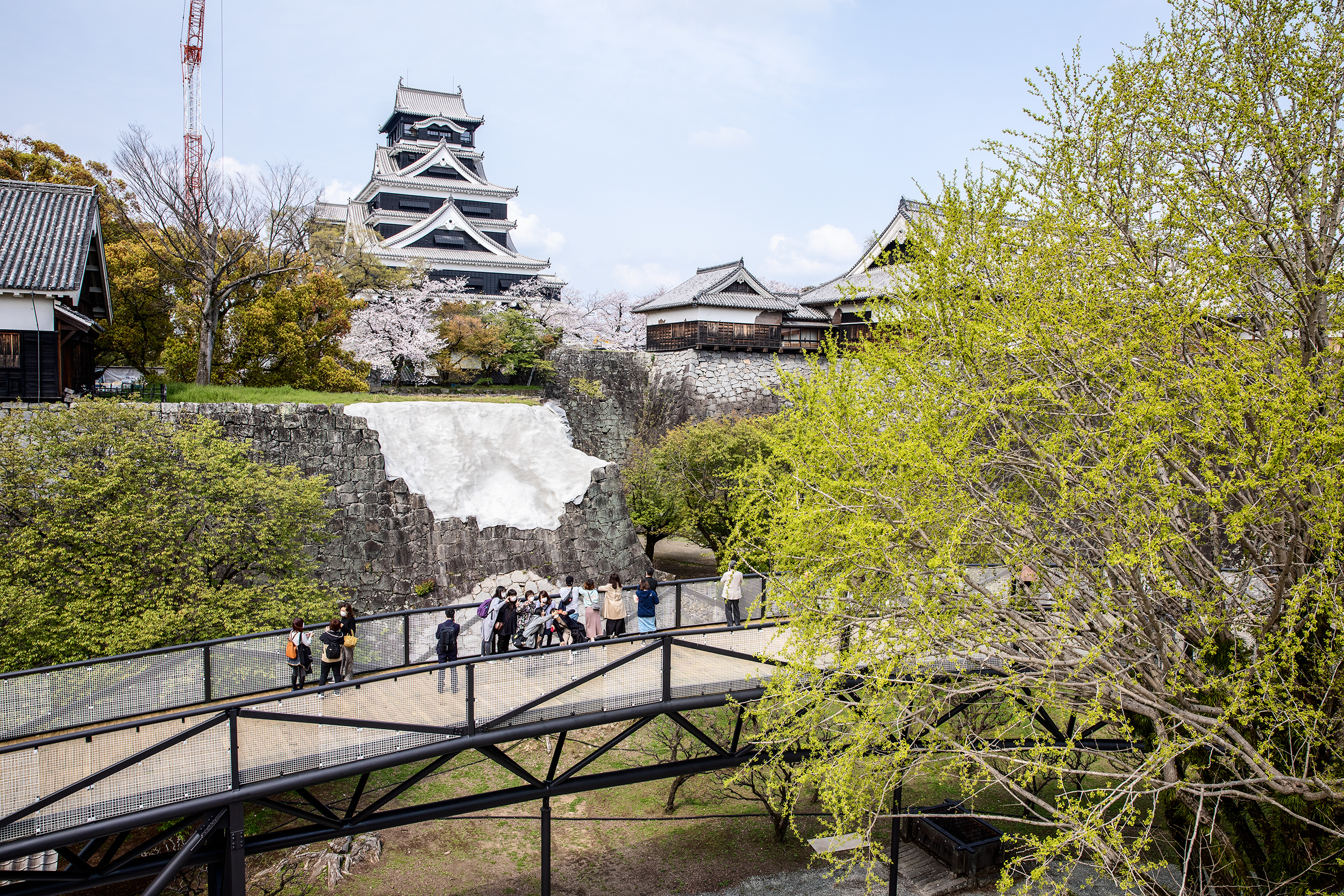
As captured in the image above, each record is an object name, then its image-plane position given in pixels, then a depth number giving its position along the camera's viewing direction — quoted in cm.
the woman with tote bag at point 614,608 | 1274
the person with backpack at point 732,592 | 1303
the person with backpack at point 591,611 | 1317
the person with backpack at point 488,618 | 1260
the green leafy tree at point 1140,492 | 726
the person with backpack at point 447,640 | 1177
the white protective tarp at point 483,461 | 2278
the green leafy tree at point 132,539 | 1306
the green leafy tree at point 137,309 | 2425
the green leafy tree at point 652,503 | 2653
